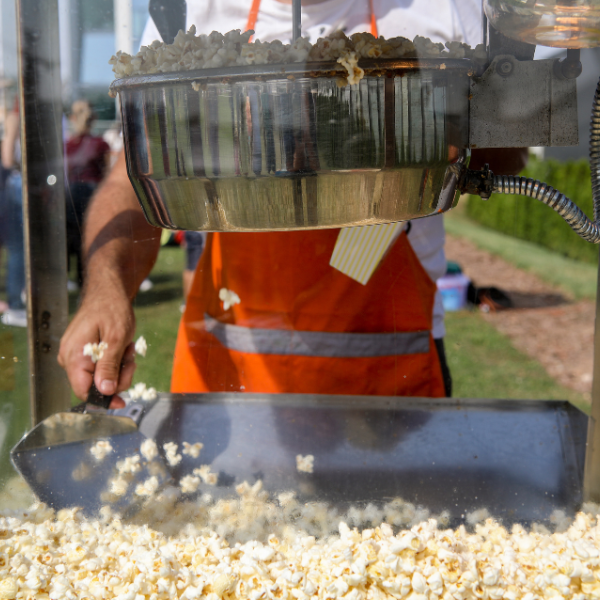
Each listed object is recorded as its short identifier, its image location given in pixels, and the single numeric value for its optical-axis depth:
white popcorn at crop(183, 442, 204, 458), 0.94
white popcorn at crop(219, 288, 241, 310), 1.14
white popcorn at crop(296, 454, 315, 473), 0.91
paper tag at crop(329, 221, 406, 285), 1.03
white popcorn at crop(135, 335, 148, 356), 1.01
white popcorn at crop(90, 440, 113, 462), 0.92
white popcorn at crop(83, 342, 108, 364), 0.97
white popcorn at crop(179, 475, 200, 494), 0.88
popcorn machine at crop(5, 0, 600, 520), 0.50
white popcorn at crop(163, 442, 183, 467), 0.93
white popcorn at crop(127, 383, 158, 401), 1.02
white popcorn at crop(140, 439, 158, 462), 0.94
